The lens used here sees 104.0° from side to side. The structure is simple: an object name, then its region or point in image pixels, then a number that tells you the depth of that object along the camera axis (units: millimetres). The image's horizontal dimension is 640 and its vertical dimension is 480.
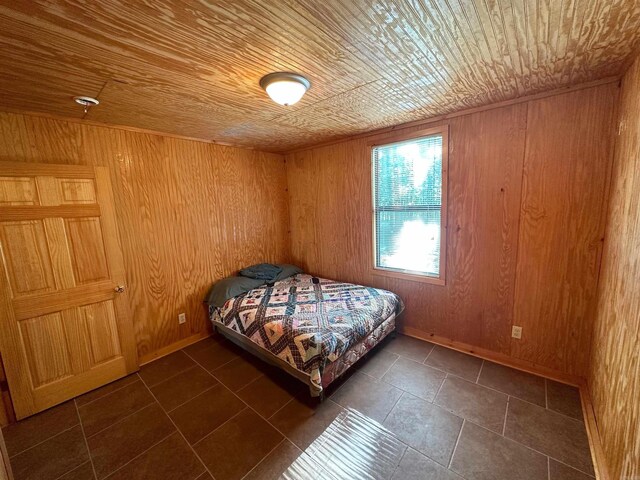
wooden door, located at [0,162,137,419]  1852
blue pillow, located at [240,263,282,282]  3277
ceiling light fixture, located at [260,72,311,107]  1549
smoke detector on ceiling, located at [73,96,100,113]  1760
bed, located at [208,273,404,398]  1960
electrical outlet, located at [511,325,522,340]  2230
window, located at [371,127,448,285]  2553
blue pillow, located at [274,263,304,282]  3473
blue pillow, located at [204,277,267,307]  2879
